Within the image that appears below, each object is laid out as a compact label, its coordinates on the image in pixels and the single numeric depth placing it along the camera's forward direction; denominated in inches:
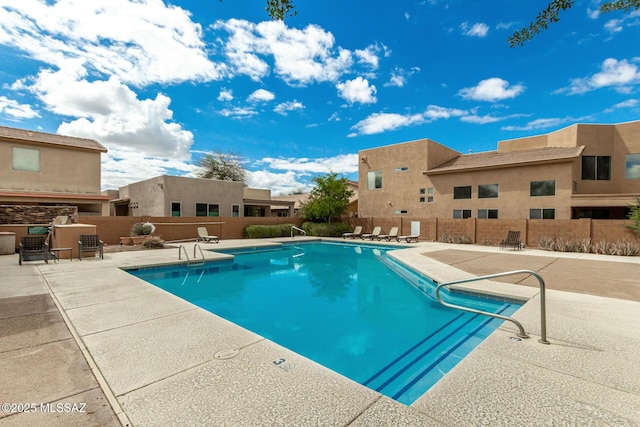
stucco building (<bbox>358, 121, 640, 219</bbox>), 666.8
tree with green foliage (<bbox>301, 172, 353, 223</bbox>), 912.9
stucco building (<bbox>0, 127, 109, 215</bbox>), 686.5
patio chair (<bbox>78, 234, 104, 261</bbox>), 422.2
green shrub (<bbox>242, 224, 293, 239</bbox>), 829.2
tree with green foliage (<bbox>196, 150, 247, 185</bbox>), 1600.6
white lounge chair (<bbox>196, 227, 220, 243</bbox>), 711.5
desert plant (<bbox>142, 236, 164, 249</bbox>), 578.6
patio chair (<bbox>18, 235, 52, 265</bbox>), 374.6
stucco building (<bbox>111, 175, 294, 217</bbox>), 830.3
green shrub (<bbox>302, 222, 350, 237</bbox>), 919.0
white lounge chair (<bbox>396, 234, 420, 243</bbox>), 760.7
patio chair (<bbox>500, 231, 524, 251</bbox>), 581.6
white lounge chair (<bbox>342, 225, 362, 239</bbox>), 861.5
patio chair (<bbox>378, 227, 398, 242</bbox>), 786.6
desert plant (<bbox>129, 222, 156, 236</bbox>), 614.9
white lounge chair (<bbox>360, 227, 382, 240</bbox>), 818.2
